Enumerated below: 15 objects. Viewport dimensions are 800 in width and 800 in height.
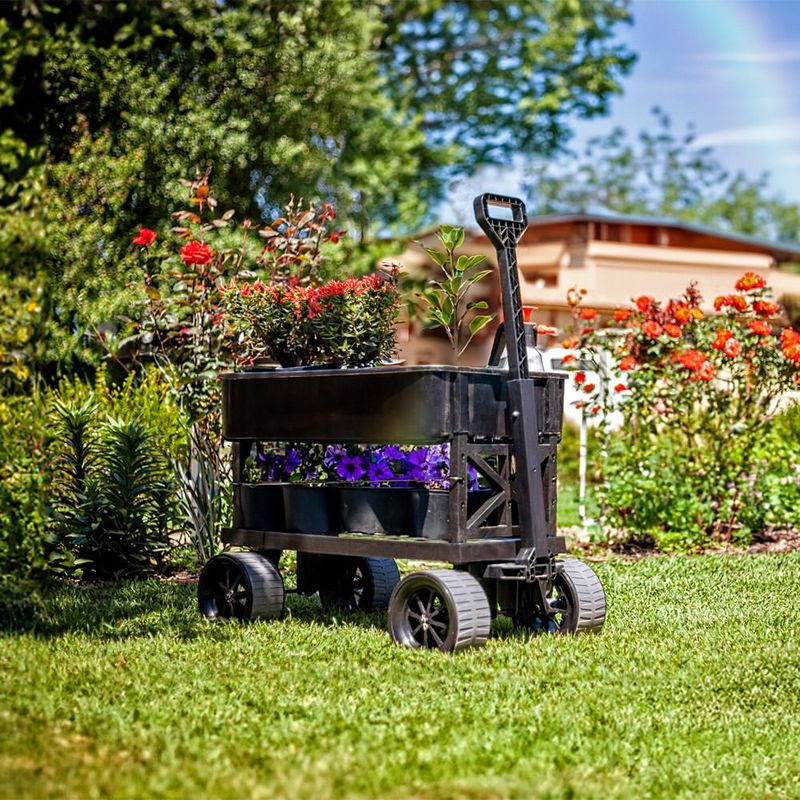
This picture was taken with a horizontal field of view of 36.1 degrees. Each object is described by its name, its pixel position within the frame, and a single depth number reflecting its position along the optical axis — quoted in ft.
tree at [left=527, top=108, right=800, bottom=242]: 200.54
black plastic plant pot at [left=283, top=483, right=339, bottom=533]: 18.88
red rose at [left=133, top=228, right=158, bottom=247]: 23.70
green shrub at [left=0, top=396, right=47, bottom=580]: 15.17
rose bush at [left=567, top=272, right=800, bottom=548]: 29.17
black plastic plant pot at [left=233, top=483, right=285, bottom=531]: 19.48
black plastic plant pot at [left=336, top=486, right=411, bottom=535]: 18.08
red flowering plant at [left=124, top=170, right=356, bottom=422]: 24.54
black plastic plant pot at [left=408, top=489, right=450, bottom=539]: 17.39
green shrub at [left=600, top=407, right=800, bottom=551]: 29.17
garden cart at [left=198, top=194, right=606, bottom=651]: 16.81
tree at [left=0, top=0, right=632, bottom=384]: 43.45
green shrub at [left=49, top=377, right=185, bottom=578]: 23.52
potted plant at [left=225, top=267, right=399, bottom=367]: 19.75
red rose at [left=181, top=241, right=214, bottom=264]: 23.32
